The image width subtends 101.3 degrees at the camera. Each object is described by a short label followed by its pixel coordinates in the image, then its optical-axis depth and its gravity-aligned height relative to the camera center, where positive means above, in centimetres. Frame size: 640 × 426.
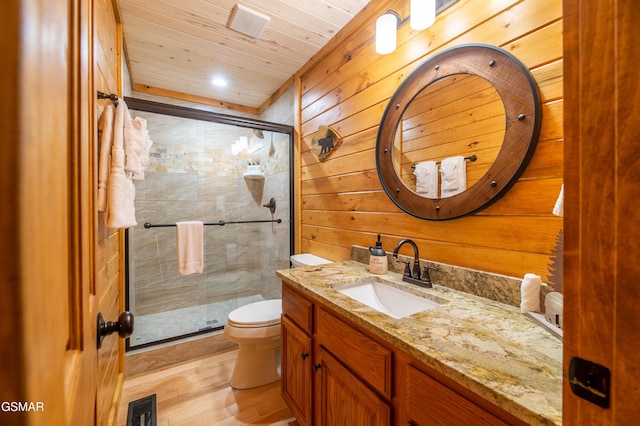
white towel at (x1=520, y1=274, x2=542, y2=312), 91 -29
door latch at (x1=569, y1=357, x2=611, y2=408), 37 -25
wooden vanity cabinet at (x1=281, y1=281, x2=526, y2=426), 66 -57
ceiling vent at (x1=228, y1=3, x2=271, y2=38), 170 +130
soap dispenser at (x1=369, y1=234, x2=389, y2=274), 145 -28
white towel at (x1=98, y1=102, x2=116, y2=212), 112 +26
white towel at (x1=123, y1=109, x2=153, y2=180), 125 +32
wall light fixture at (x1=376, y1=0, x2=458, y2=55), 121 +94
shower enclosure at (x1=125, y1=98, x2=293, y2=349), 258 -8
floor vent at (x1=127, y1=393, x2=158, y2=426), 148 -119
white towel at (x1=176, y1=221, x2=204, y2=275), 219 -31
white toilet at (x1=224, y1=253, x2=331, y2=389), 176 -92
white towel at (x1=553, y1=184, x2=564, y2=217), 78 +1
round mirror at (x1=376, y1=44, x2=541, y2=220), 100 +35
